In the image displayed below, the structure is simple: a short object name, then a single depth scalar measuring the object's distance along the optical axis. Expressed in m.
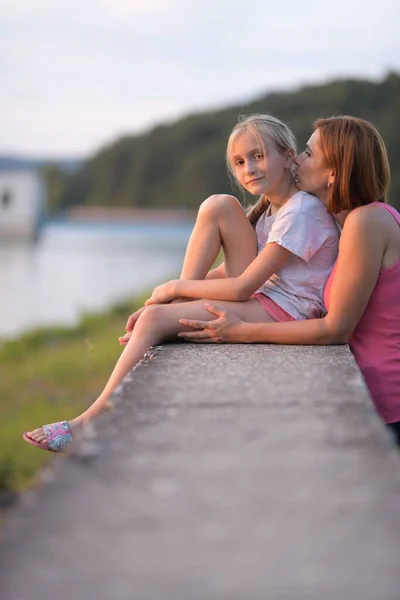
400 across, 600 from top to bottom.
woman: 2.76
